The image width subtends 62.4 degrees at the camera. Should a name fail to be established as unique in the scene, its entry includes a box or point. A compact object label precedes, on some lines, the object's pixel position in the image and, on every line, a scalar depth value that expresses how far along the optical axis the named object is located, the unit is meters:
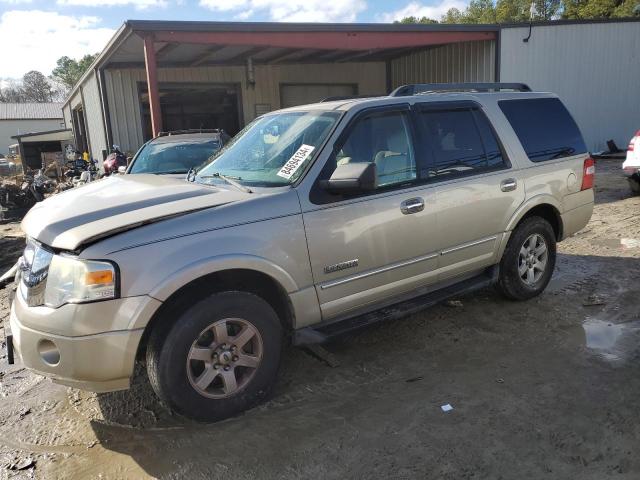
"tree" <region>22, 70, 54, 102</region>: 101.00
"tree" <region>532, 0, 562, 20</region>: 43.72
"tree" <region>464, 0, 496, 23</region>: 43.38
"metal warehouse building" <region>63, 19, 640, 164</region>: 12.54
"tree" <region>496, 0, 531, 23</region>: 42.63
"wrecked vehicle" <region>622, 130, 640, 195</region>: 8.80
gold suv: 2.79
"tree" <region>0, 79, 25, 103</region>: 100.94
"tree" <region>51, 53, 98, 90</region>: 79.80
